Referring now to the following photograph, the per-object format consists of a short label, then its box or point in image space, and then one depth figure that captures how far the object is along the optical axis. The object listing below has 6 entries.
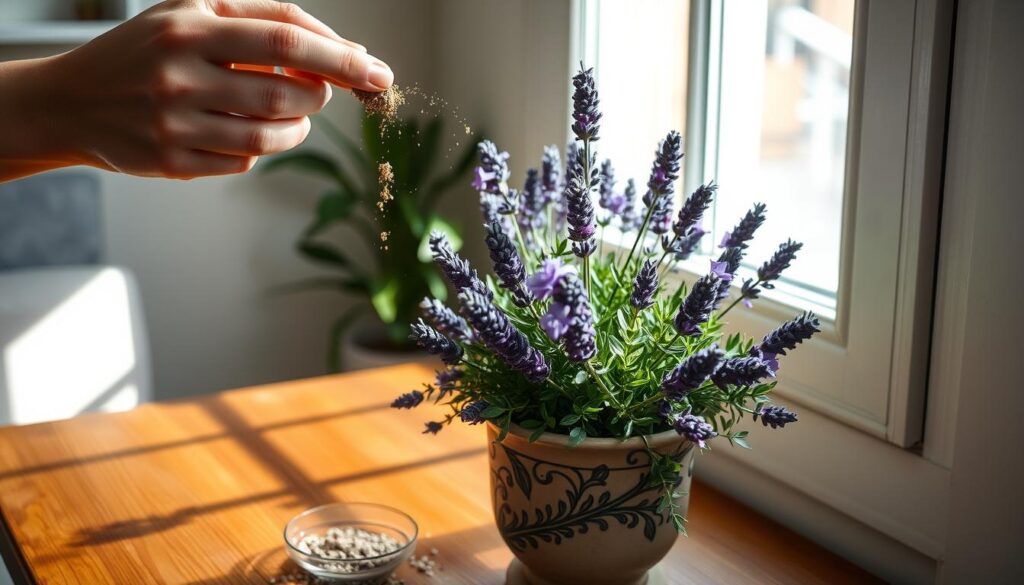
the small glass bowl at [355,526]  0.97
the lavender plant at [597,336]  0.78
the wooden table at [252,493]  1.03
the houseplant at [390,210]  2.39
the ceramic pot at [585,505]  0.85
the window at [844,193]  0.97
